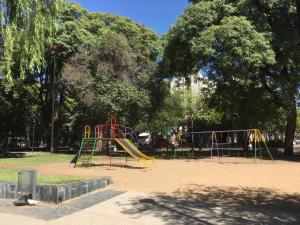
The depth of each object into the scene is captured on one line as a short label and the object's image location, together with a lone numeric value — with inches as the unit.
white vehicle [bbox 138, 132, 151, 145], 1850.5
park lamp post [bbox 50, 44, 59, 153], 801.6
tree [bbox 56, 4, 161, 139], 704.3
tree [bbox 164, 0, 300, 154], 537.0
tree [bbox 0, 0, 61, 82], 343.2
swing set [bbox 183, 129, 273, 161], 645.4
